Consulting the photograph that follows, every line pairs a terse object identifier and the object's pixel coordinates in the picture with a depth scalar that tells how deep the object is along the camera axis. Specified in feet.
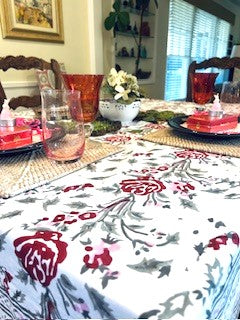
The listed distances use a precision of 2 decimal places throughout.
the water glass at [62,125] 1.88
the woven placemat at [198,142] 2.10
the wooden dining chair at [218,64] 4.89
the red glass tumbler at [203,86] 3.71
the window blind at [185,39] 13.92
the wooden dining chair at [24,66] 4.24
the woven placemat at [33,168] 1.49
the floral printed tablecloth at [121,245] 0.82
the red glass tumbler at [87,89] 2.71
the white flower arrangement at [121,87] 2.87
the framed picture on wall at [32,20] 6.45
